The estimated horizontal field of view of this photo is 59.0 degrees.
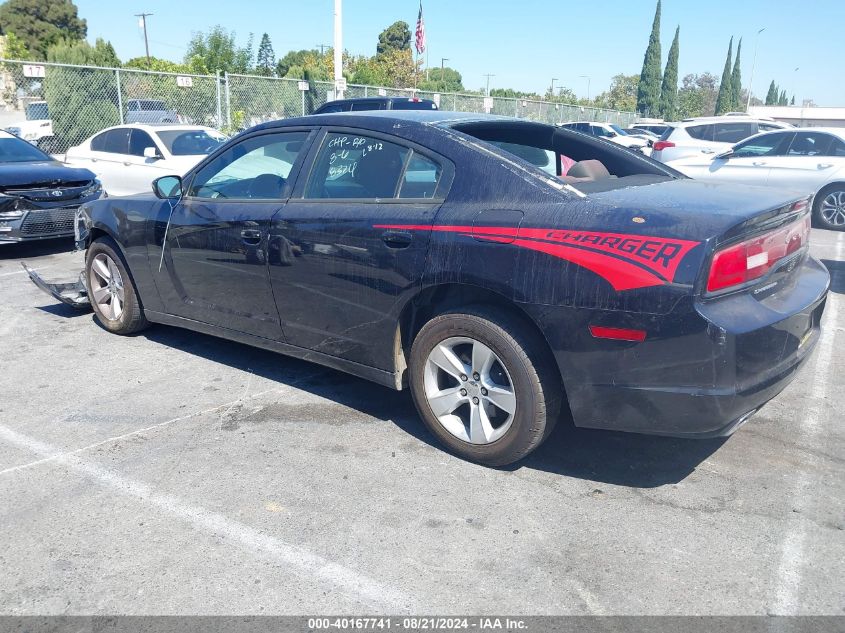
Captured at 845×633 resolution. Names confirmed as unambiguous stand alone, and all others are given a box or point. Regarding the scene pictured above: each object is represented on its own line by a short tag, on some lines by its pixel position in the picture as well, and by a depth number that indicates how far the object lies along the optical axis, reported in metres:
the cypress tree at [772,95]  125.25
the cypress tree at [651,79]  69.44
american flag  38.38
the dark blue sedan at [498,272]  3.03
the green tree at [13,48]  31.38
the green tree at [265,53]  80.94
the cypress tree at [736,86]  87.50
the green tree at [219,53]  36.22
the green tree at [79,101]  17.75
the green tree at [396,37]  80.94
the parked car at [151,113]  20.84
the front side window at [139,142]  11.91
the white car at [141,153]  11.55
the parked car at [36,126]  19.02
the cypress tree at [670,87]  70.56
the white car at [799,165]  11.75
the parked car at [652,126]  35.34
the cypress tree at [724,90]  82.19
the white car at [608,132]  26.69
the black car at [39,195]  8.74
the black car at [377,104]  13.59
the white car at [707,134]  15.00
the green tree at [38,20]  59.47
